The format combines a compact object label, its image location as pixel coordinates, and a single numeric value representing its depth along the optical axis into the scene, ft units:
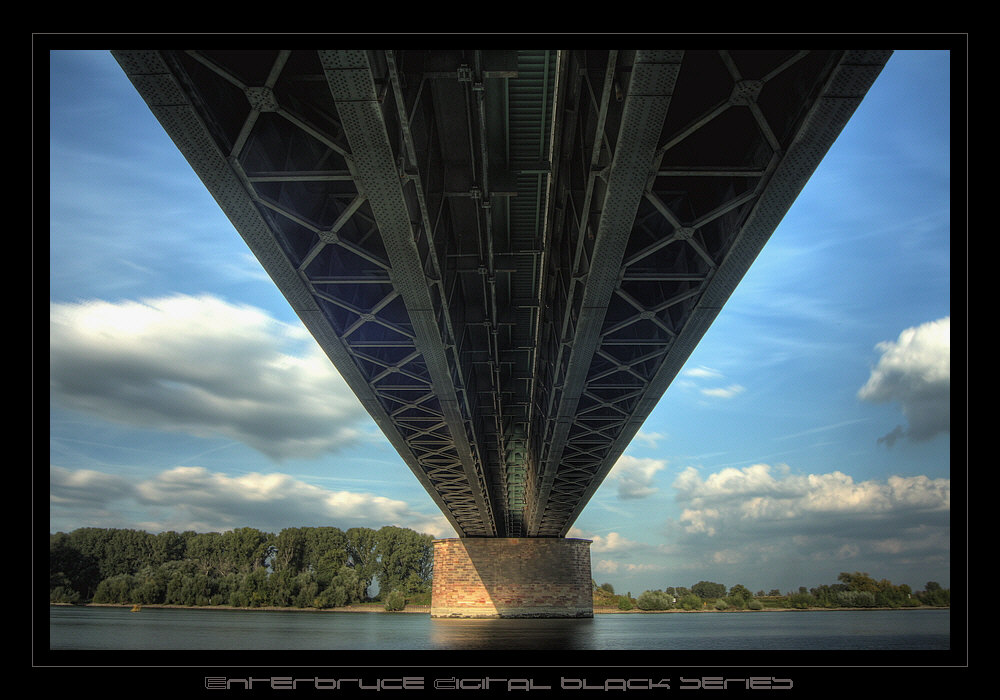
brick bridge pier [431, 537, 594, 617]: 171.63
